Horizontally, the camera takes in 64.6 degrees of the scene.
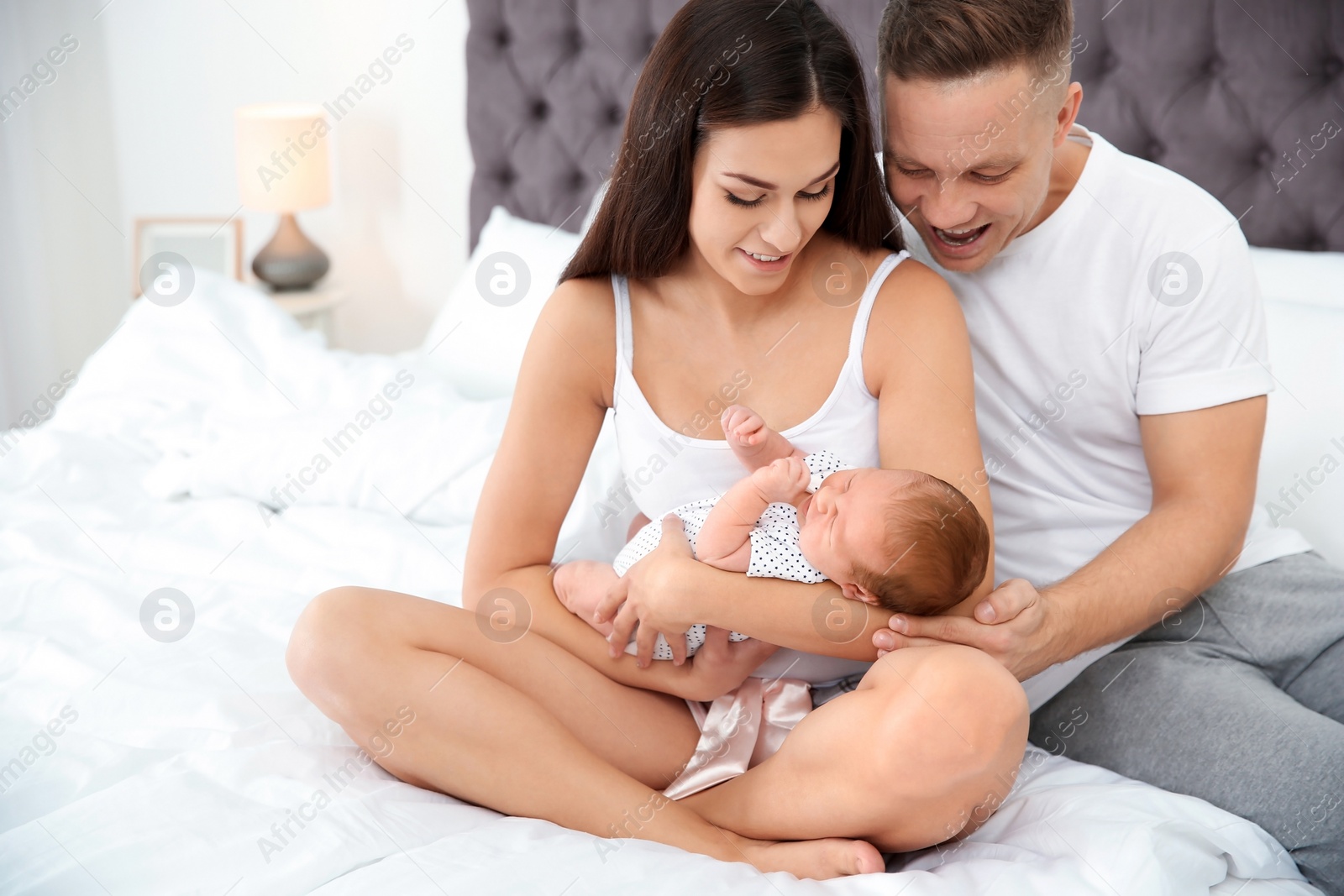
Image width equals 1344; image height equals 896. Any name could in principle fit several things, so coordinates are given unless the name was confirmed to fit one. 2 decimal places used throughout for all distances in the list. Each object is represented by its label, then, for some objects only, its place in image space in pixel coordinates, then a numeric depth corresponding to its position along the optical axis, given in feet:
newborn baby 4.01
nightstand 11.37
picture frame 12.09
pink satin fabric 4.56
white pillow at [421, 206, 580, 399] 8.70
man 4.41
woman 3.95
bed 3.70
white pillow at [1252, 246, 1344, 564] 5.85
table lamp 10.80
